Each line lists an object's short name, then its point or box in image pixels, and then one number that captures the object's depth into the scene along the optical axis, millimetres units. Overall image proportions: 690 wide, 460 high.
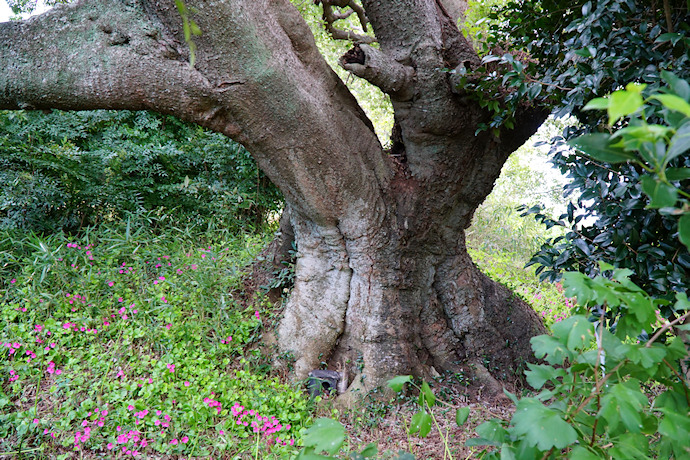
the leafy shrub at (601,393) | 906
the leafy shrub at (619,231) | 1742
